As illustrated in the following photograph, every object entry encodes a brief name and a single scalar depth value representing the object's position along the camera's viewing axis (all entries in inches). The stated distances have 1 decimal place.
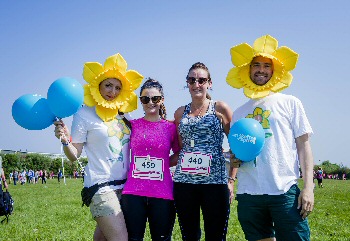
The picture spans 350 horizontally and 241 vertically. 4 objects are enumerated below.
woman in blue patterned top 130.5
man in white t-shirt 112.3
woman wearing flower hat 126.9
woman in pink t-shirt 129.1
